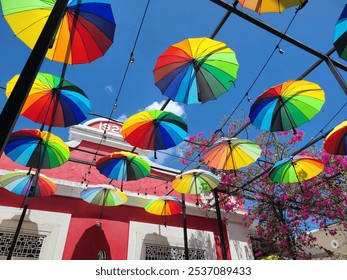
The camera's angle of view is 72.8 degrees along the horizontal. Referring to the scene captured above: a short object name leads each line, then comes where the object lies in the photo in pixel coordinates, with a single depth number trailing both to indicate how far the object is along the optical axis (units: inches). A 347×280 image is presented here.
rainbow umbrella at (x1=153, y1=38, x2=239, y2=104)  162.9
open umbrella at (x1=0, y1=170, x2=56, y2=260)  264.2
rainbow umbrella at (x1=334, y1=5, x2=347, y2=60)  145.8
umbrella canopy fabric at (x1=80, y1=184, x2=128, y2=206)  298.8
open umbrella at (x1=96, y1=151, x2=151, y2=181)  253.3
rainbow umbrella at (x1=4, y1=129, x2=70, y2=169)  213.5
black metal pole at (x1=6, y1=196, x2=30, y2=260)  236.5
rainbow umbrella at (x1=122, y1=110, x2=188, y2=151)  202.2
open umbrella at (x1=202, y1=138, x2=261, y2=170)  243.8
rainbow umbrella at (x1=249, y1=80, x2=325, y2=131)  190.7
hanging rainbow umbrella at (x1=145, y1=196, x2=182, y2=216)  333.9
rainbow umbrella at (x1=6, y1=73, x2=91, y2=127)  169.6
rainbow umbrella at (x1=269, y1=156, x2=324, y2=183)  274.5
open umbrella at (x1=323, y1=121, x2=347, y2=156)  197.9
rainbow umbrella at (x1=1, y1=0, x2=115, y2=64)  123.7
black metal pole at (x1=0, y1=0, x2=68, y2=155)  58.1
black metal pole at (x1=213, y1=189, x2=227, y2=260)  282.8
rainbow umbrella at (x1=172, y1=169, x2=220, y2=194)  297.0
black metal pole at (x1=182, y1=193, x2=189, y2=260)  313.0
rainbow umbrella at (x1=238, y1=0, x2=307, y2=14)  148.3
